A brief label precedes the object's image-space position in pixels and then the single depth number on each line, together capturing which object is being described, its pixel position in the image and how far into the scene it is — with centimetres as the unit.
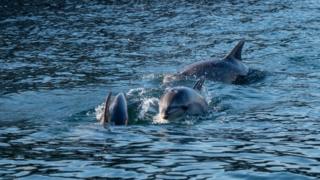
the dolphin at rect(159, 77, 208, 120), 1532
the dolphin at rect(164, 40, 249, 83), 1998
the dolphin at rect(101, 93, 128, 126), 1450
